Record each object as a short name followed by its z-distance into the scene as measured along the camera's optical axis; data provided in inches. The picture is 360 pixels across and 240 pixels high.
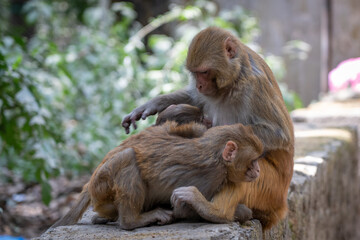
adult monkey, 264.1
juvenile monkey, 239.0
